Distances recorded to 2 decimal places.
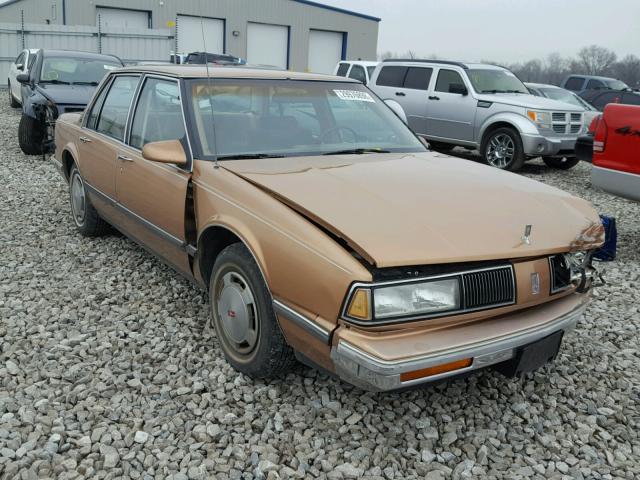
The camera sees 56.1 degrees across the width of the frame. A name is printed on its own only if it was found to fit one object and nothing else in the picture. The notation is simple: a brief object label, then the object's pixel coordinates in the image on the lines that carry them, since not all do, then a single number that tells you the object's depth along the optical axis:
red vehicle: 5.46
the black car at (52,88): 9.03
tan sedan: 2.41
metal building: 26.31
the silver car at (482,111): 9.86
